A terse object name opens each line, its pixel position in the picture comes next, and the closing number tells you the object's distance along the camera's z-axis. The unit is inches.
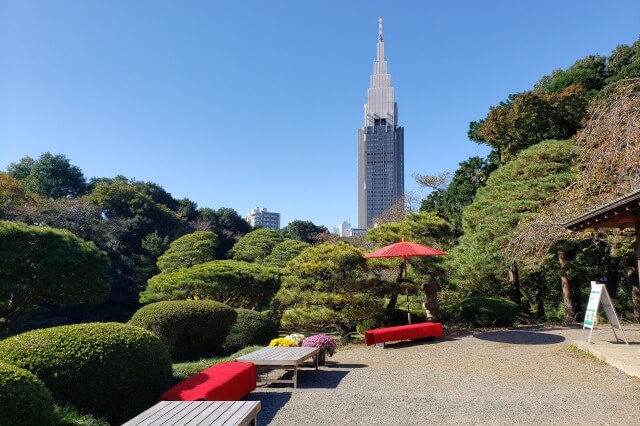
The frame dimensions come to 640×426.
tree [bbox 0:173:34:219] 1045.6
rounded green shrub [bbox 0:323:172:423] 159.9
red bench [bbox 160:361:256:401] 169.9
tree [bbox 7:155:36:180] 1679.4
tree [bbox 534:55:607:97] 747.4
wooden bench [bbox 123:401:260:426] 129.0
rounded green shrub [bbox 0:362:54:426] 118.4
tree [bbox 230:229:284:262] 1147.3
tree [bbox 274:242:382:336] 386.6
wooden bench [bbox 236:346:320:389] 229.5
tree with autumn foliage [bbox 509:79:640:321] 241.3
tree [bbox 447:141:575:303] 498.6
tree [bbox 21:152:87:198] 1612.9
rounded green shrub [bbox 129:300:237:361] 305.3
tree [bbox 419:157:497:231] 783.7
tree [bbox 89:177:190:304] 1157.7
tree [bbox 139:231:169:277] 1170.6
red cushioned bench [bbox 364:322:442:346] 343.0
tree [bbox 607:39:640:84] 706.8
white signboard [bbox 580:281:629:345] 295.0
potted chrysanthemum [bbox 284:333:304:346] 299.9
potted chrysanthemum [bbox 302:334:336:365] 287.6
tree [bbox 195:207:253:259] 1577.3
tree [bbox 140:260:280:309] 529.7
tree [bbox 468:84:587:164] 637.9
